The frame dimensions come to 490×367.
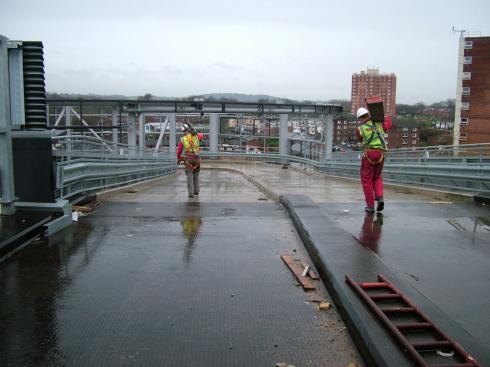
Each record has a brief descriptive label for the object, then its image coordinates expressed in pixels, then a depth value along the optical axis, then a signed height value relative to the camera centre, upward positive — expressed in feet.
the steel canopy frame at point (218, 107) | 106.11 +4.76
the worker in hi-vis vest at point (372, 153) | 25.18 -1.14
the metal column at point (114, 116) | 104.88 +2.08
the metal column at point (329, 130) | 112.37 -0.06
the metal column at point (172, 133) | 127.44 -1.67
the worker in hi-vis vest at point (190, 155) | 37.19 -2.15
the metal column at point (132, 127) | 104.99 -0.33
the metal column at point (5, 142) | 19.51 -0.74
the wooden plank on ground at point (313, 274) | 15.31 -4.63
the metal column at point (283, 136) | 129.29 -2.02
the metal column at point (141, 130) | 117.76 -0.94
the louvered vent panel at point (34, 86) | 20.39 +1.62
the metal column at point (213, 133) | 132.21 -1.47
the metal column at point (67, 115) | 96.93 +1.94
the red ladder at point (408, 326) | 9.39 -4.27
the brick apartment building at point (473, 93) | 236.63 +19.99
